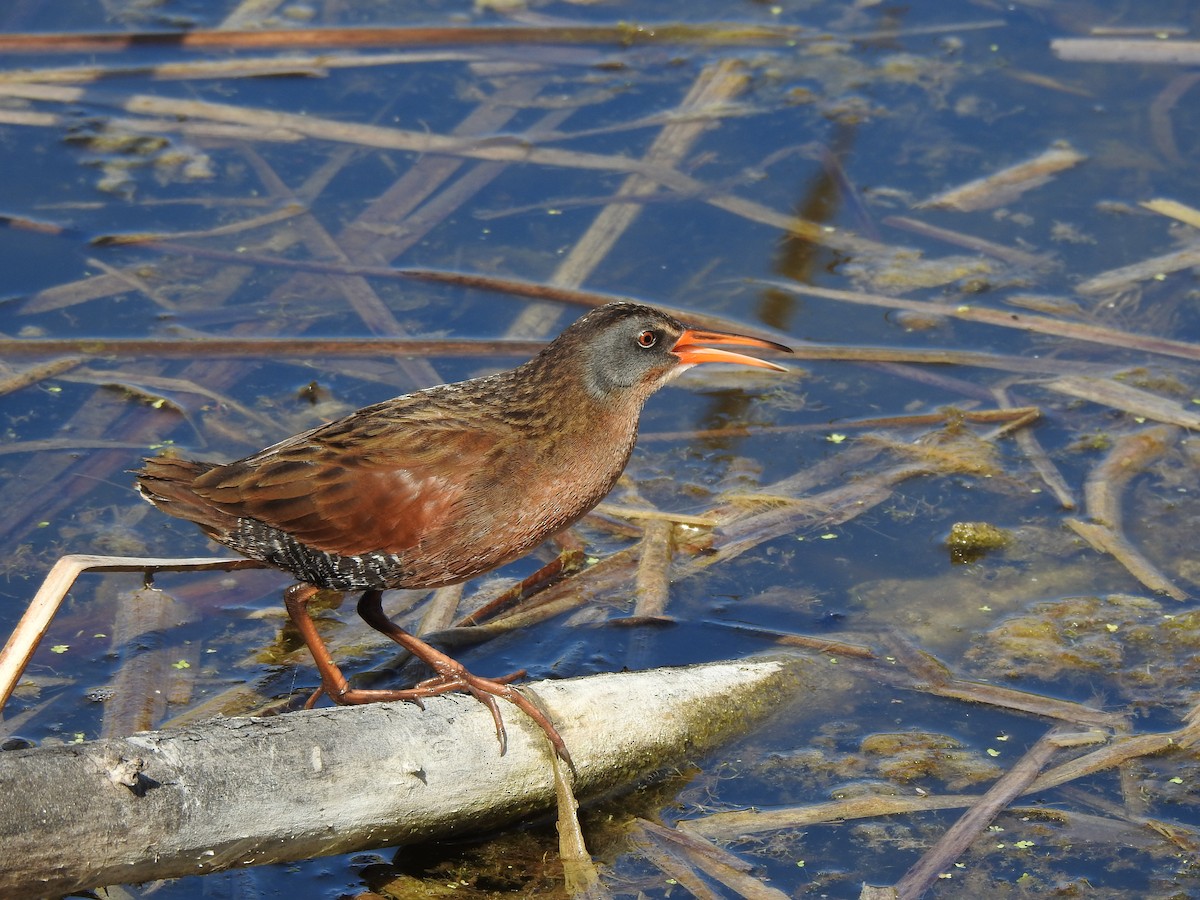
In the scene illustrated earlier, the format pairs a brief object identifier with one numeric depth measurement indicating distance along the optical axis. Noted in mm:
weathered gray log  6617
